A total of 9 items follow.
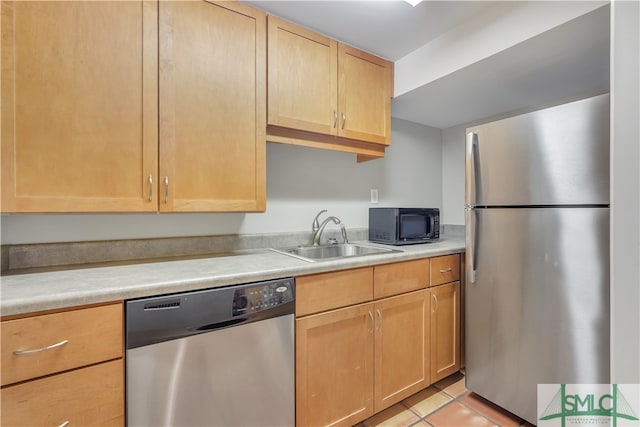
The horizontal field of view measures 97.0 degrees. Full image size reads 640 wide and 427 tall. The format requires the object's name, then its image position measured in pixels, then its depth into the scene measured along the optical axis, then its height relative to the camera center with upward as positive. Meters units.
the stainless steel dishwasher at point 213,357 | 0.95 -0.54
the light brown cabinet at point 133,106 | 1.01 +0.44
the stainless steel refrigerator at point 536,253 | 1.24 -0.19
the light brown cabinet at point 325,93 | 1.54 +0.73
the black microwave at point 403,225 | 1.98 -0.08
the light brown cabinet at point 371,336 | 1.30 -0.65
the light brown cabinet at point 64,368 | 0.79 -0.46
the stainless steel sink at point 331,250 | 1.86 -0.25
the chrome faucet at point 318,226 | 1.99 -0.09
